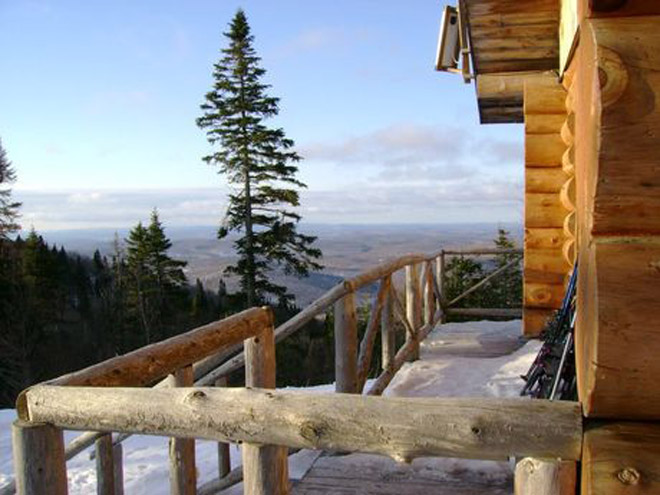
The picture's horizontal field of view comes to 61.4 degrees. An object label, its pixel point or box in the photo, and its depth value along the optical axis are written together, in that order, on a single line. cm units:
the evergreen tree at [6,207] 2136
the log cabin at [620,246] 122
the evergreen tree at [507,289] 1592
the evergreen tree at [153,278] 2581
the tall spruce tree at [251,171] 1900
